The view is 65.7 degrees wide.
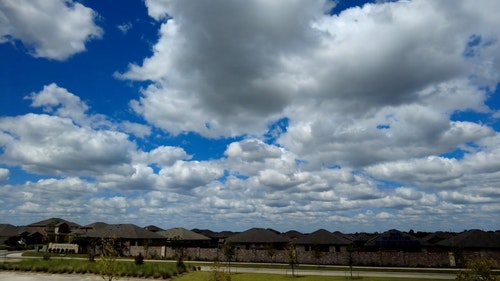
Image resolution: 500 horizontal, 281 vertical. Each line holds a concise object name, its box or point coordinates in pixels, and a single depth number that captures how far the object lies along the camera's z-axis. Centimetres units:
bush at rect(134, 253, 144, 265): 5162
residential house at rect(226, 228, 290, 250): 7637
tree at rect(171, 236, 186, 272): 7150
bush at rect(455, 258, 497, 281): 1784
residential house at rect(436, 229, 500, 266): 5381
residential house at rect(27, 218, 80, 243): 11704
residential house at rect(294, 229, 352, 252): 7131
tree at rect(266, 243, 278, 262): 6231
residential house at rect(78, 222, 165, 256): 7836
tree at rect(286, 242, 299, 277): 4523
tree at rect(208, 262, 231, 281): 2038
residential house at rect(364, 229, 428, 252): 6888
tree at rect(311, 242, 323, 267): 6076
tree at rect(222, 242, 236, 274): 5407
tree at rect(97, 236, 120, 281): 2594
